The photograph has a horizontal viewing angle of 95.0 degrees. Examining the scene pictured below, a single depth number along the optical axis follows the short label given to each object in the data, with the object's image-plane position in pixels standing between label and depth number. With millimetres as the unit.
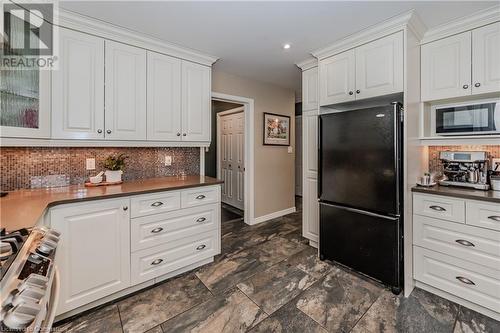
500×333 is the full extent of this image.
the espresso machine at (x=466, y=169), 2008
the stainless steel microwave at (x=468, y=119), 1927
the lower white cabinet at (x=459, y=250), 1695
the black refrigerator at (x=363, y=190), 1936
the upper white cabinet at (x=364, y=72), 1986
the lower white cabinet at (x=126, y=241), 1662
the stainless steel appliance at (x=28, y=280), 568
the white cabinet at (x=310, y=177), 2840
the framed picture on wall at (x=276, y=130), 3916
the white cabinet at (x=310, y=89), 2824
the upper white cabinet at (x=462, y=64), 1877
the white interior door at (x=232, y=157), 4525
